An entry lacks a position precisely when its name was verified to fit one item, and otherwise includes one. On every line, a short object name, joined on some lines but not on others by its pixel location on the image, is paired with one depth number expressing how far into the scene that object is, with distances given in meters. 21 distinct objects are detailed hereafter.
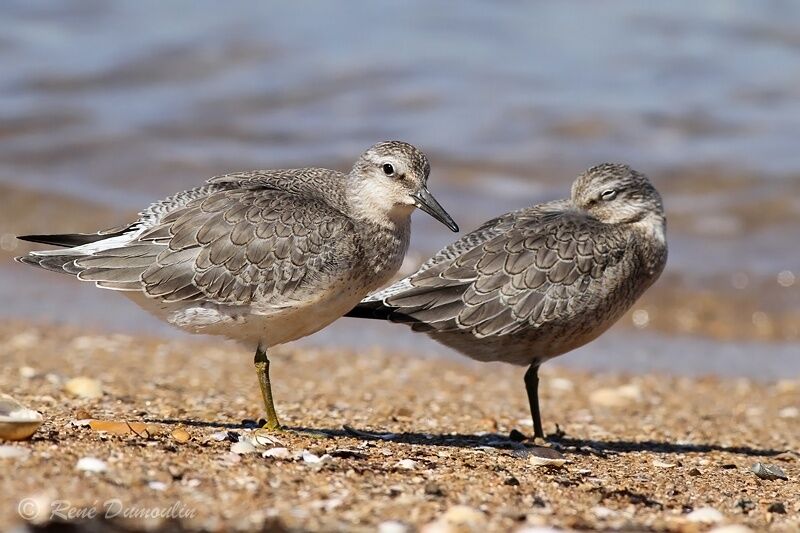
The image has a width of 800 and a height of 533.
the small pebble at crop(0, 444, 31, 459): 9.47
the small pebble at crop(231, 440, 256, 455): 11.08
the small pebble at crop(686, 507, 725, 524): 9.87
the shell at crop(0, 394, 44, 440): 10.09
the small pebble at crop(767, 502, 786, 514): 10.59
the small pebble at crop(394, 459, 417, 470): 11.19
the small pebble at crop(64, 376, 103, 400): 14.35
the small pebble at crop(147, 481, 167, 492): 9.25
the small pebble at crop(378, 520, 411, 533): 8.72
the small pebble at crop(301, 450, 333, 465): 10.95
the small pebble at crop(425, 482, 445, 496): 10.10
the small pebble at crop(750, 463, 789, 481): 12.41
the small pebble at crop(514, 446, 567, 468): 11.98
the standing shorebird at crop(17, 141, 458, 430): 12.32
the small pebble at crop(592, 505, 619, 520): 9.83
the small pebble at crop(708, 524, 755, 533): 9.24
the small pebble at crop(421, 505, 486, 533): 8.84
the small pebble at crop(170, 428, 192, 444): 11.44
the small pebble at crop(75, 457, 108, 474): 9.45
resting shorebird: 13.55
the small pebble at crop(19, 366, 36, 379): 15.55
